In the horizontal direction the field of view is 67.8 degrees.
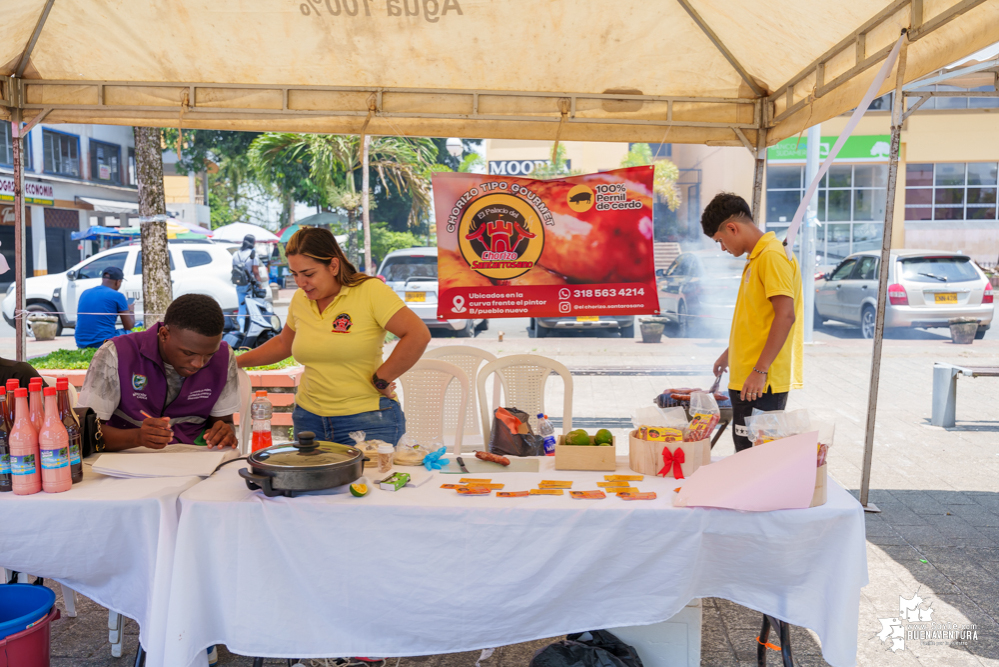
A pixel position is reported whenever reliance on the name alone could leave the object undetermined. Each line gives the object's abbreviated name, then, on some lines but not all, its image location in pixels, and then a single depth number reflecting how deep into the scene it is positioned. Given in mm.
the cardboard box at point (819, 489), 2379
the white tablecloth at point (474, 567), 2314
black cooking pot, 2334
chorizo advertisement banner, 4527
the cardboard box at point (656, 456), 2734
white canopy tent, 3850
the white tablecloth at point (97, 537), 2350
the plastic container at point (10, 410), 2428
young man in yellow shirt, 3494
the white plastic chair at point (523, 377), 4555
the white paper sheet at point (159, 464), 2572
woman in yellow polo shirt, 3115
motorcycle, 9602
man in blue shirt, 7230
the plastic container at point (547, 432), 3438
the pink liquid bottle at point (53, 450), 2369
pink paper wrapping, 2283
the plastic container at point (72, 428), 2452
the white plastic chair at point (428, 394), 4469
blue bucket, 2422
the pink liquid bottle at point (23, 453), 2344
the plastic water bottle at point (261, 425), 3035
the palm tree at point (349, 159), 16328
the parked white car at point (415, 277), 11992
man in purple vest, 2742
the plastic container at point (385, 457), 2732
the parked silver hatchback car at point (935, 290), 12141
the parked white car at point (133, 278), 12922
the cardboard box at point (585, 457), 2807
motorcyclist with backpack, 11445
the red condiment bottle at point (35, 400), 2367
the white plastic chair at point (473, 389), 4663
